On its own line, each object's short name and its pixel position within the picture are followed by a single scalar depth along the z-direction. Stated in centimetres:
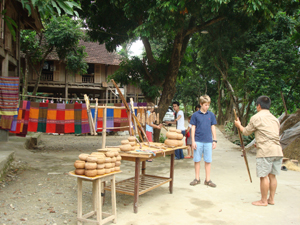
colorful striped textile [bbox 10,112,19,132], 902
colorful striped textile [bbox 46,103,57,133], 984
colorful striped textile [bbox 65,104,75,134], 1005
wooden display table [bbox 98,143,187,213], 437
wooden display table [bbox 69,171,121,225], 359
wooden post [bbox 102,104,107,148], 514
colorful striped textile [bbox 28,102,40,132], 958
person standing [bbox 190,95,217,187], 583
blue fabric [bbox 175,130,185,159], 923
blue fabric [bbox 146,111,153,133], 868
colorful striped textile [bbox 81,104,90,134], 1025
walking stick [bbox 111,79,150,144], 510
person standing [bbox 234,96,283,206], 454
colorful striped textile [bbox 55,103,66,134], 995
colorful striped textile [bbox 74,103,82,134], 1018
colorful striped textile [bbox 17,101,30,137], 939
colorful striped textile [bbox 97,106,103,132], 1054
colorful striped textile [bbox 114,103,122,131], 1074
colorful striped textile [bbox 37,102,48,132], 973
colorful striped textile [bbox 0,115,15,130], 876
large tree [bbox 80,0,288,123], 813
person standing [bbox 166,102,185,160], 853
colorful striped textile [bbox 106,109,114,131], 1066
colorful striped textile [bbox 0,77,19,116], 825
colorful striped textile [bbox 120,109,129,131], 1083
